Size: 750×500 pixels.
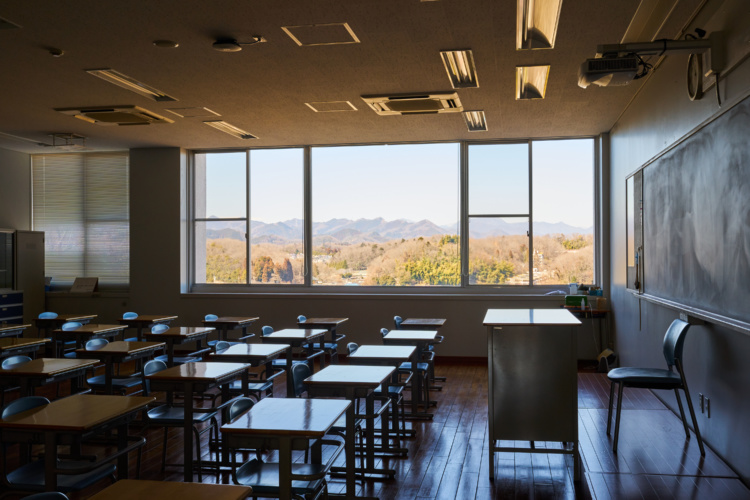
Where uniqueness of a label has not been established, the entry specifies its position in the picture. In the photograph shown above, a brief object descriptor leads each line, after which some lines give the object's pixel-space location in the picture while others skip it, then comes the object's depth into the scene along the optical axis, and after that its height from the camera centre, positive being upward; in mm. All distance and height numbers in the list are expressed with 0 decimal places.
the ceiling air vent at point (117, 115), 7758 +1786
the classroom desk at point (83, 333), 7043 -863
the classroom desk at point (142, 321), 8195 -848
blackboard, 3738 +247
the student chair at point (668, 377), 4523 -894
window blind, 11242 +774
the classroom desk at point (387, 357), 5129 -821
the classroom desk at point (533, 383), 4359 -888
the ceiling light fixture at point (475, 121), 8172 +1814
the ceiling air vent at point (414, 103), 7199 +1785
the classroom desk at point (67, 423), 3109 -835
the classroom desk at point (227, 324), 8344 -895
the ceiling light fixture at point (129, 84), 6242 +1811
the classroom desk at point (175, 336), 6844 -870
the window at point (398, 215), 9914 +659
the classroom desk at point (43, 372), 4590 -841
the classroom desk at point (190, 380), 4301 -871
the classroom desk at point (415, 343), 6453 -918
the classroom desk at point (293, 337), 6711 -868
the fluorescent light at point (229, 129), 8701 +1827
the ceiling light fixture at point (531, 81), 6281 +1820
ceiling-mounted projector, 4320 +1262
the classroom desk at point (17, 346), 5914 -835
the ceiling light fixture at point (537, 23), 4730 +1839
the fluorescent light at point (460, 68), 5781 +1815
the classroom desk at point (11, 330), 7167 -835
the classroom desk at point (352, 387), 3814 -851
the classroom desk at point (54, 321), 8195 -829
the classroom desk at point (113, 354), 5512 -855
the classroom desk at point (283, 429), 2939 -823
